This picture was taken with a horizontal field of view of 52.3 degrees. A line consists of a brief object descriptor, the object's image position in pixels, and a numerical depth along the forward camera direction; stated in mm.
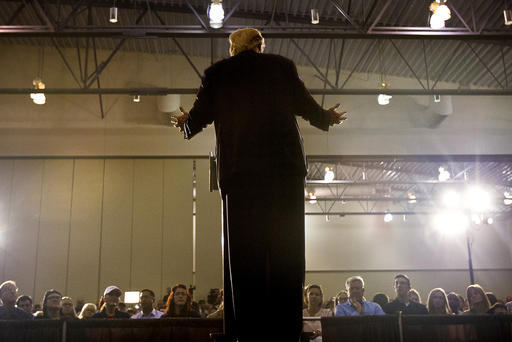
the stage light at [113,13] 9039
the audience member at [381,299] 7907
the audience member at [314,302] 5897
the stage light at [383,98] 11624
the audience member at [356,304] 5445
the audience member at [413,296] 7774
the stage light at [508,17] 8836
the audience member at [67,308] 7164
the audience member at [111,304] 6859
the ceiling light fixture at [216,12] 8297
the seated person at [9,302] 5792
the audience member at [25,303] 7087
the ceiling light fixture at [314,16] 9273
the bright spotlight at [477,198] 18656
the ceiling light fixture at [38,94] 11778
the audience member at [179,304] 6031
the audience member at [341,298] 8838
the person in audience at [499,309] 6175
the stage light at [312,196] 22062
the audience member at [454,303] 7345
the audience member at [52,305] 6395
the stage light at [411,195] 22564
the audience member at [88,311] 7297
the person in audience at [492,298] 8295
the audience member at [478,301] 6398
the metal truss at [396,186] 19438
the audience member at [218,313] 5514
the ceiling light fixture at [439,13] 8039
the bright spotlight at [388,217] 24028
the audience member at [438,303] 6184
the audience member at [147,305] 6582
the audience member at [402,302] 6251
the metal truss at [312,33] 9102
